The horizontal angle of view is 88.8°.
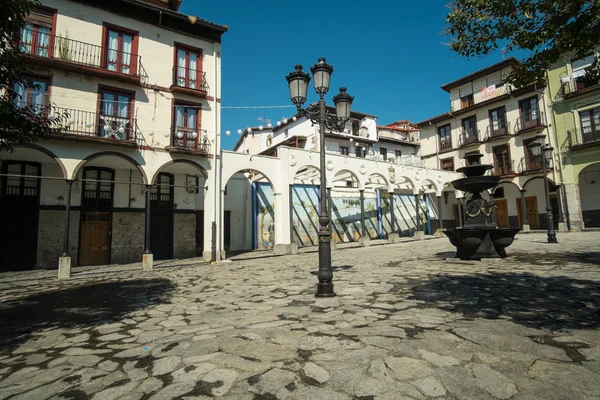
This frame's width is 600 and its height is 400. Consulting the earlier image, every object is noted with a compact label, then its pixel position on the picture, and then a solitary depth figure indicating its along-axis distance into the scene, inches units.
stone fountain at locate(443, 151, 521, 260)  361.4
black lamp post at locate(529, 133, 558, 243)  535.1
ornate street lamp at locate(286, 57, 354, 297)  220.2
